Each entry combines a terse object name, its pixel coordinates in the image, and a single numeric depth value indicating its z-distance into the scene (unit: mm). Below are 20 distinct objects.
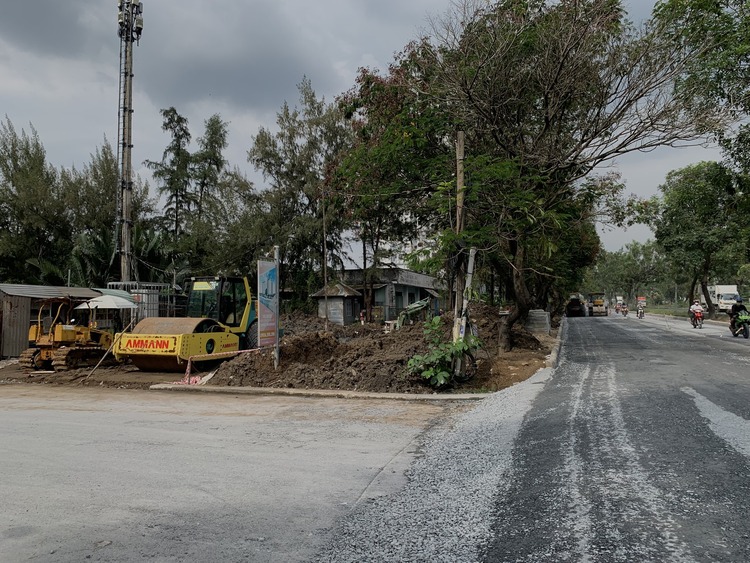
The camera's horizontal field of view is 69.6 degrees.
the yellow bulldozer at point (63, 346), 15938
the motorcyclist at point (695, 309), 26461
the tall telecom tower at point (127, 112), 18578
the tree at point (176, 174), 42500
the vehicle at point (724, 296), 50894
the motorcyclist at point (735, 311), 20906
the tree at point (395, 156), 15234
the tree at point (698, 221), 27859
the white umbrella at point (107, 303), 16109
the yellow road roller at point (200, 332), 14070
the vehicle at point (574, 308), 58875
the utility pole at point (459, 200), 11852
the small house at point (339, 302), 36281
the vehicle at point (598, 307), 61188
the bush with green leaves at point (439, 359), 11070
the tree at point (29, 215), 32219
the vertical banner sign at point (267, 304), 12914
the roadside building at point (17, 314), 20281
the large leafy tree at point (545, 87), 14086
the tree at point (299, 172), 35812
